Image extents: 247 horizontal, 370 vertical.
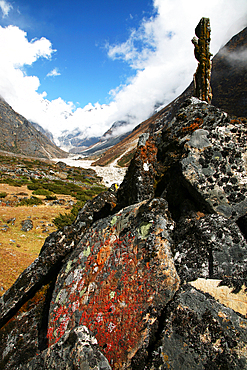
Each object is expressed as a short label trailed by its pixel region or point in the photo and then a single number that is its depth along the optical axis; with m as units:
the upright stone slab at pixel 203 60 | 8.94
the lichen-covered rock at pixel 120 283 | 2.96
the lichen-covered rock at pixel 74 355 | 2.74
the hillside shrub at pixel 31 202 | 18.09
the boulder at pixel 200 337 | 2.20
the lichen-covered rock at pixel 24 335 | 3.87
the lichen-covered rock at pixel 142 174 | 5.71
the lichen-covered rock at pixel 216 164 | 3.72
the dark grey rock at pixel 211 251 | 2.92
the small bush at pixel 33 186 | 24.10
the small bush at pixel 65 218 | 14.92
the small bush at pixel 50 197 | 21.08
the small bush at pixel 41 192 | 22.21
